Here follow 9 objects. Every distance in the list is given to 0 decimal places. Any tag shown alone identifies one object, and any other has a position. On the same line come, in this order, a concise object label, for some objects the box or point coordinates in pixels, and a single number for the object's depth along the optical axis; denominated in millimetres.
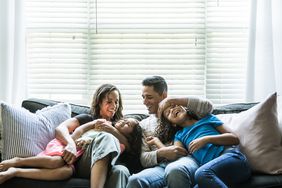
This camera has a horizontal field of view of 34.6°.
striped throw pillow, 2750
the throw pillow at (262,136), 2658
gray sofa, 2488
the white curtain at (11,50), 3465
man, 2469
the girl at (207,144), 2480
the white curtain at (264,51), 3418
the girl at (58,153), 2553
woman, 2568
